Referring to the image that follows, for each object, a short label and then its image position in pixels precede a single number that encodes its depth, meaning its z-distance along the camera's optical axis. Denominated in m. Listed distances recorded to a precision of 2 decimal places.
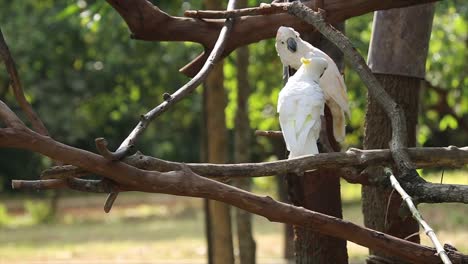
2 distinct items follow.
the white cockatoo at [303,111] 7.13
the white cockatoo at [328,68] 7.59
